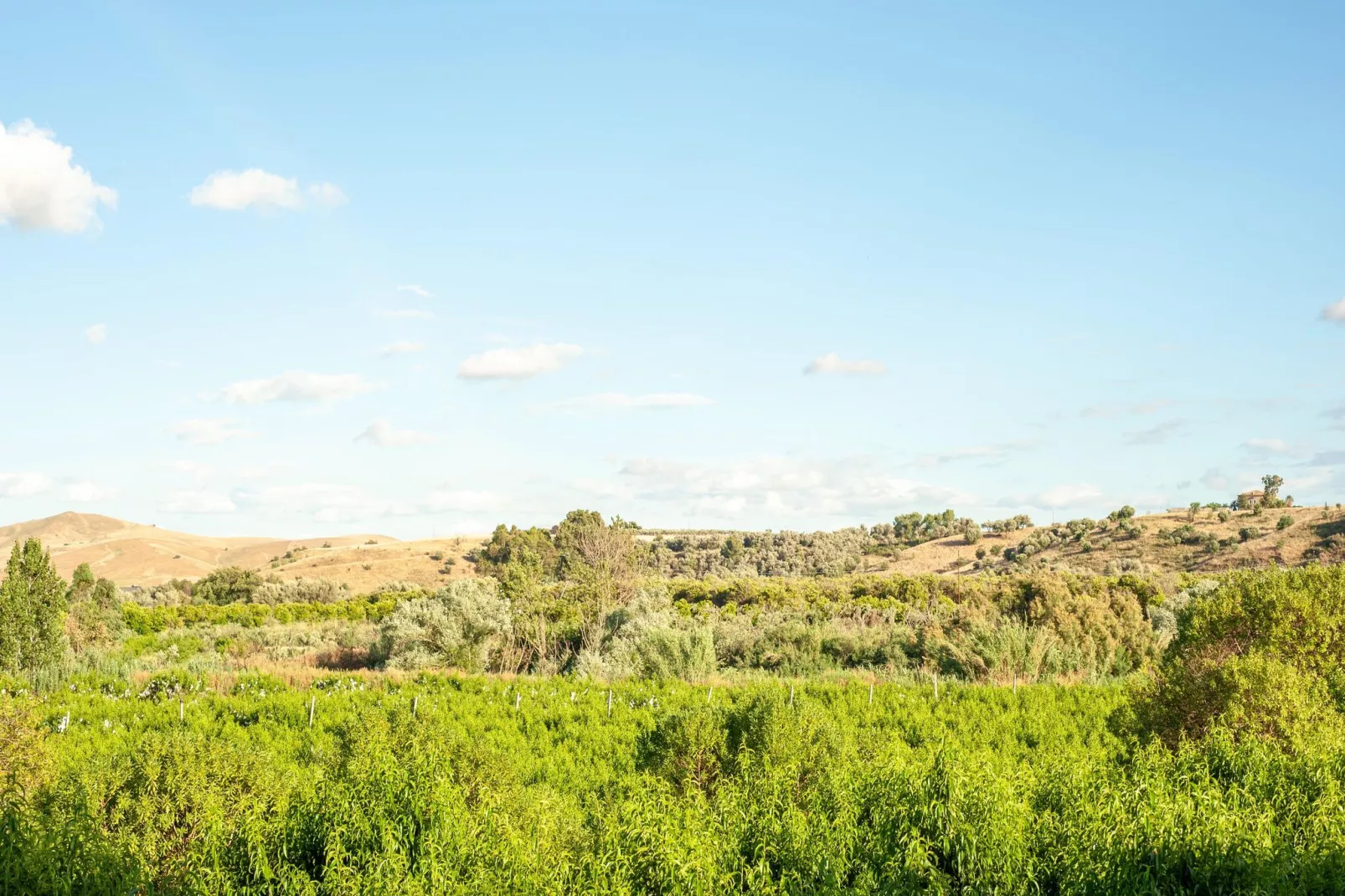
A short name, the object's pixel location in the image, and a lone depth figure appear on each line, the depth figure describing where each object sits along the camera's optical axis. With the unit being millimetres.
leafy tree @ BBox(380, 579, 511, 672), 30203
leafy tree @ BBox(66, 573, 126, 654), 34656
